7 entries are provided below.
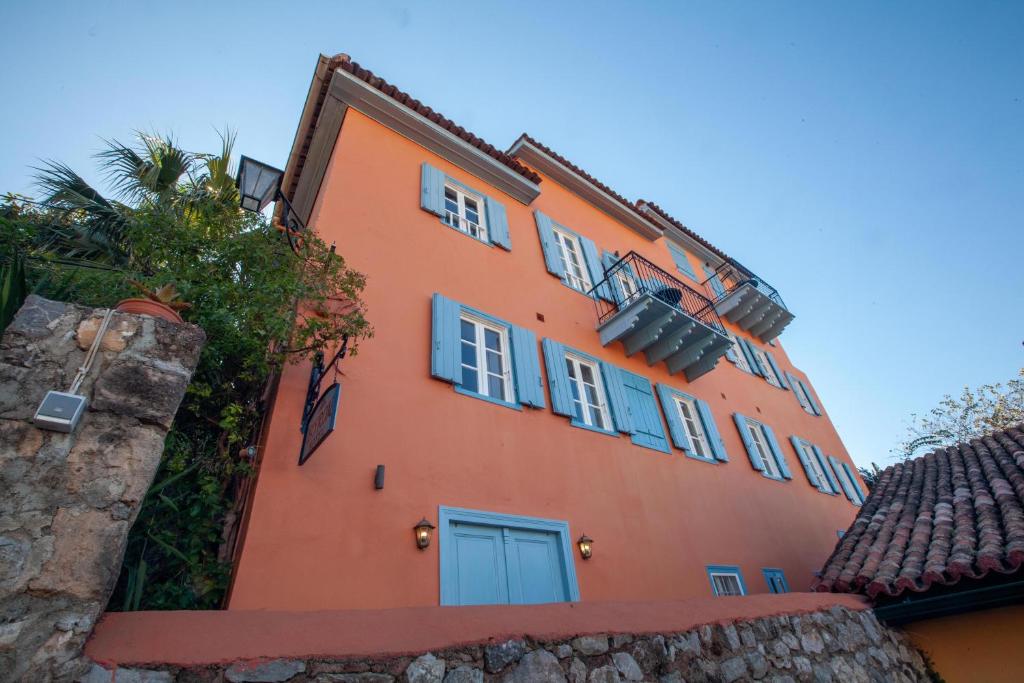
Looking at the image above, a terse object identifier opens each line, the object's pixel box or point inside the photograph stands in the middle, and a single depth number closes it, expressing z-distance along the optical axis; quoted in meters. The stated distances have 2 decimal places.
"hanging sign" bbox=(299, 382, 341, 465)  3.56
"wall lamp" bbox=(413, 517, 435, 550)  4.30
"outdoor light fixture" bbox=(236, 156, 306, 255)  4.88
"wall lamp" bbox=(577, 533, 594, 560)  5.29
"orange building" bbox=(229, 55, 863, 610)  4.21
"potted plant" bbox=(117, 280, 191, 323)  2.82
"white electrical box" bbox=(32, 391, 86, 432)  2.22
